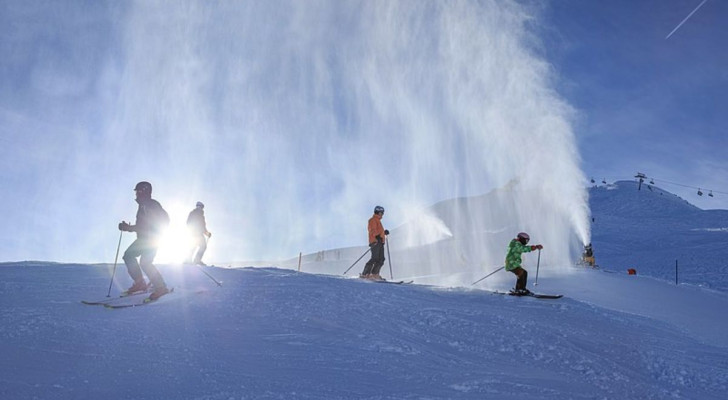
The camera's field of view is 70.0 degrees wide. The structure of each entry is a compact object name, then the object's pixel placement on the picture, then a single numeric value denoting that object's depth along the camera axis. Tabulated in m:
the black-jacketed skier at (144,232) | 9.69
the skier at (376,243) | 15.19
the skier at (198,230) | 17.58
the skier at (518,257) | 12.72
